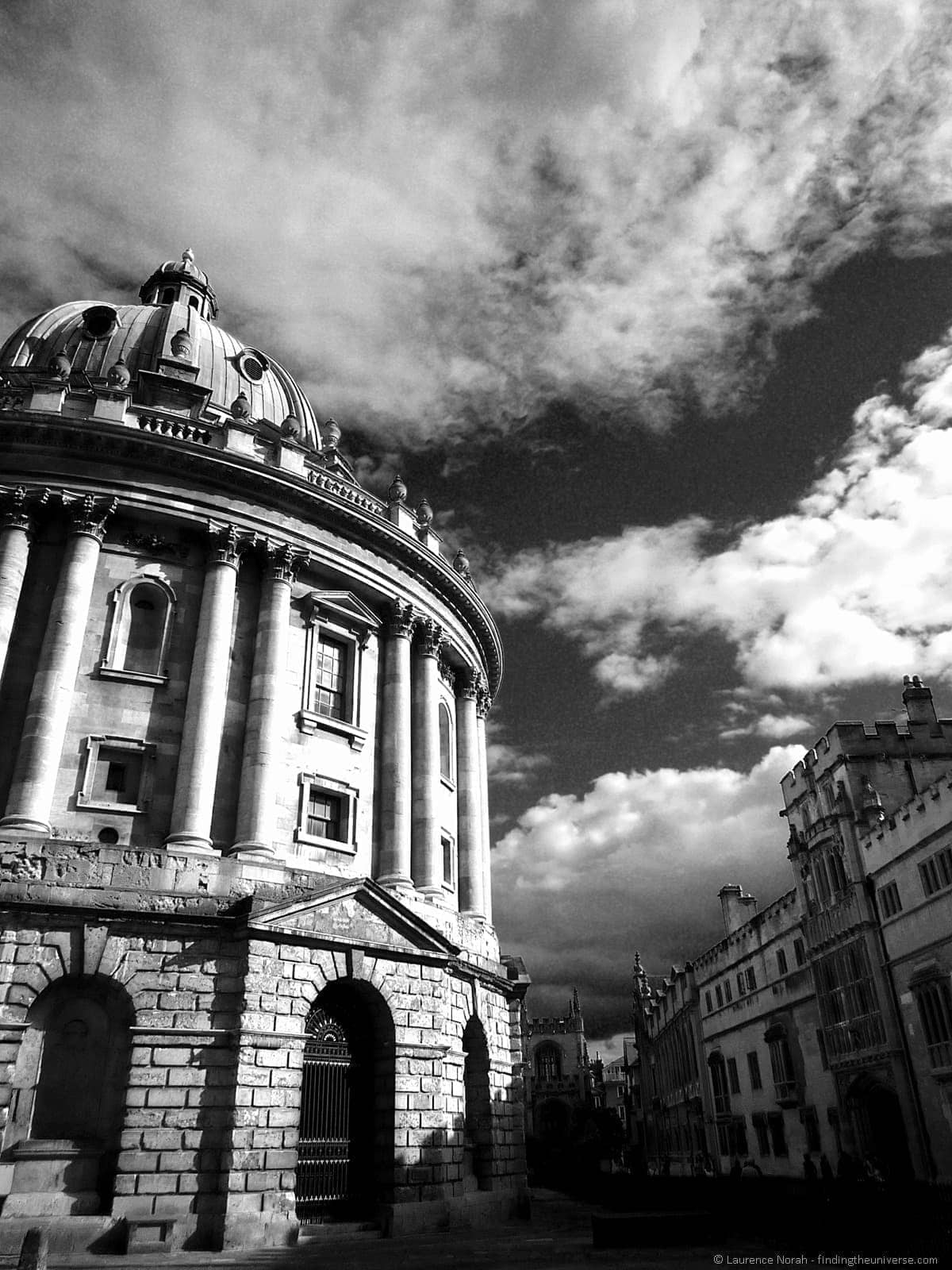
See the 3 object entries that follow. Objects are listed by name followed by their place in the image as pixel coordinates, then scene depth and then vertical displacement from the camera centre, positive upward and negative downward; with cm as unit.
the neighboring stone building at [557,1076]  9531 +505
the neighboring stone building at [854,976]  3203 +529
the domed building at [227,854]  1978 +672
